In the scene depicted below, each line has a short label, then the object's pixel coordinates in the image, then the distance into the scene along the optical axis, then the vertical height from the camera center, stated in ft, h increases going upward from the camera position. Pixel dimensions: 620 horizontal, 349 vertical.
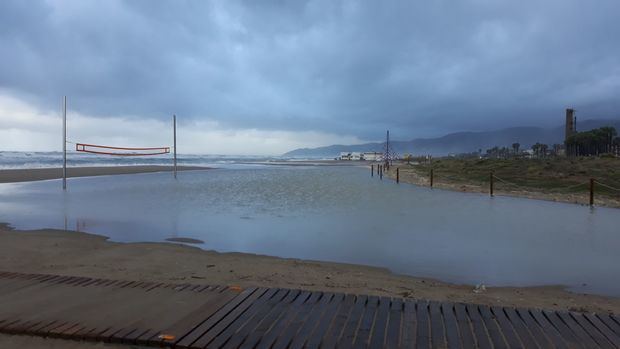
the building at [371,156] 356.59 +5.84
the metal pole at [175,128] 85.05 +6.64
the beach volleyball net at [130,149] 80.96 +2.63
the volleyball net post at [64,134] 53.14 +3.25
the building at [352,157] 373.52 +4.93
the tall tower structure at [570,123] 187.83 +20.15
